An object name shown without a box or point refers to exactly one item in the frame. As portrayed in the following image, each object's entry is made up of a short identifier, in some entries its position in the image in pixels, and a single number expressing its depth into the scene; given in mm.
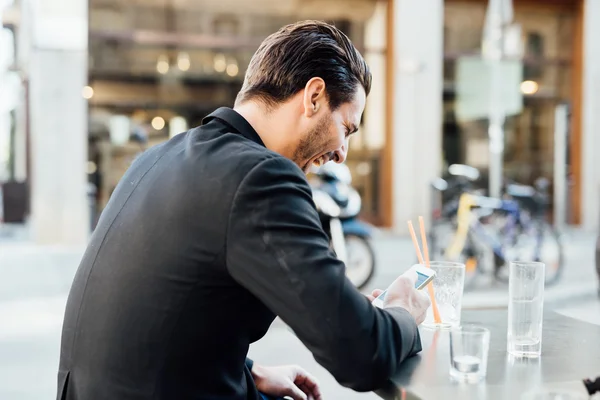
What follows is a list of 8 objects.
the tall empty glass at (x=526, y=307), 1621
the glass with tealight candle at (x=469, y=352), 1398
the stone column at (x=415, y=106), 12875
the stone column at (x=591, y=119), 14266
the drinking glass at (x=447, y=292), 1850
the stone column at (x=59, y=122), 11242
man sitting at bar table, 1244
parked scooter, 6965
